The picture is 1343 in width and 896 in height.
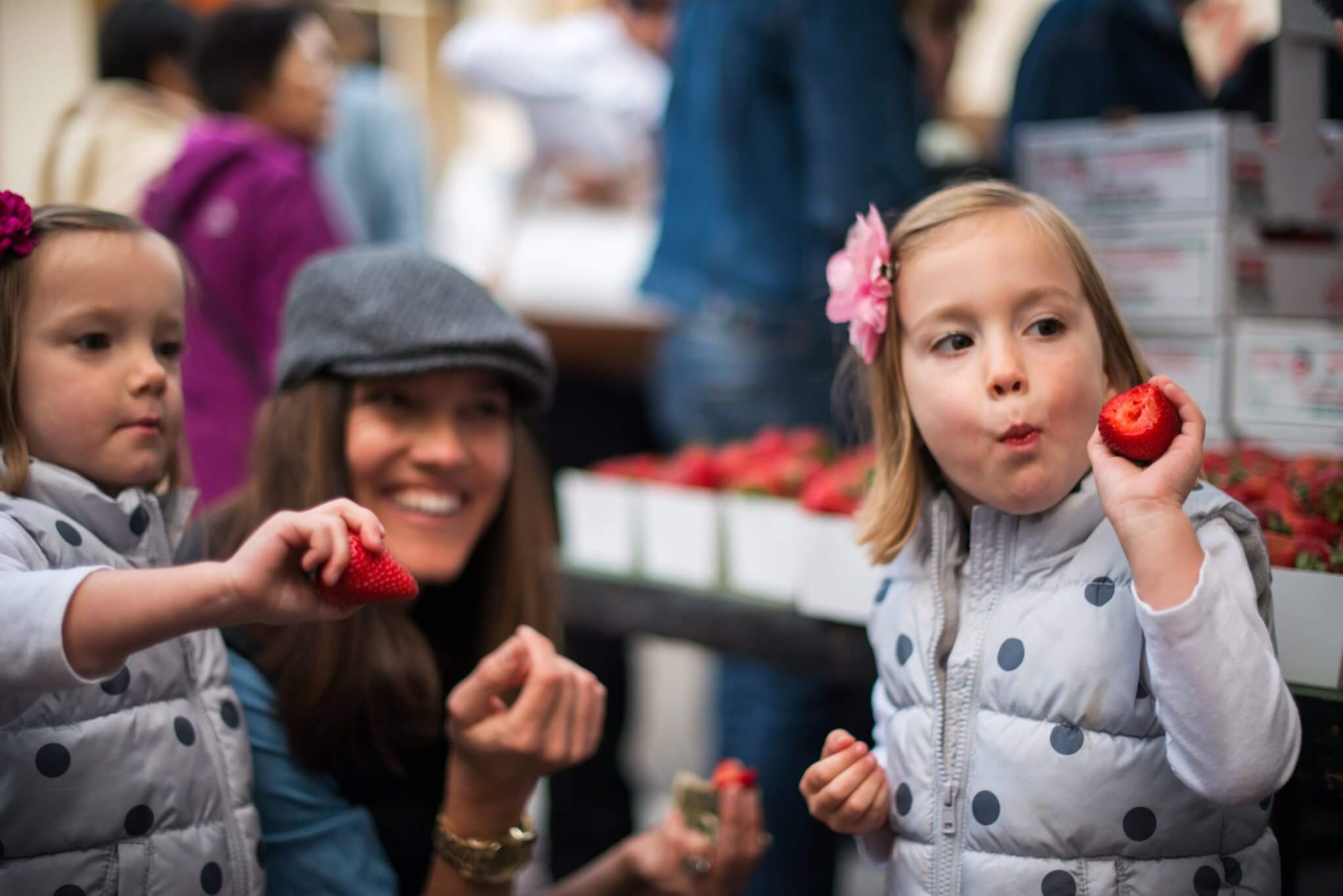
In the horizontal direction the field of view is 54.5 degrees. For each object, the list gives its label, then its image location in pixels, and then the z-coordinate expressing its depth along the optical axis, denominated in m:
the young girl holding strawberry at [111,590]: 0.89
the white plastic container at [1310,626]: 1.18
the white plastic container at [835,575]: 1.56
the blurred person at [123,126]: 2.44
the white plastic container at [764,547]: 1.81
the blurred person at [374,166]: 3.20
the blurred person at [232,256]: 2.27
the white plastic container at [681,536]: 1.93
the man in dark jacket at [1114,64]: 2.24
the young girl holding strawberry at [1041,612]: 0.92
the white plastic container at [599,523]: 2.06
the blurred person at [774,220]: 2.28
